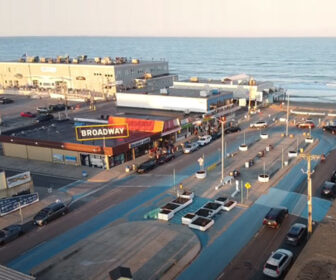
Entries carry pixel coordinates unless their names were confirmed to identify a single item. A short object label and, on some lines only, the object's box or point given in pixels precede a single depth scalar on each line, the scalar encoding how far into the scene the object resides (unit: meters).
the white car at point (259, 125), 68.31
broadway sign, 50.59
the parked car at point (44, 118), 77.69
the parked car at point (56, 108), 90.43
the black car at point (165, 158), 50.56
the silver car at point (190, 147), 54.96
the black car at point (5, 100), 103.01
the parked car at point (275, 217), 31.72
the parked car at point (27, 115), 84.94
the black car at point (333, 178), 41.16
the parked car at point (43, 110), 88.38
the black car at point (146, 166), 47.17
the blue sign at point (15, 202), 37.22
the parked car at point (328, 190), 37.66
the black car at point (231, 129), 66.37
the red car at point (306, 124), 66.31
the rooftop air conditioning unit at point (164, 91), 73.60
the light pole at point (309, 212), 29.05
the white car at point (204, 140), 58.47
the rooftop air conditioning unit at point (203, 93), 69.64
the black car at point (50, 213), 34.81
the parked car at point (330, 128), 63.06
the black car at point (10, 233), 31.85
